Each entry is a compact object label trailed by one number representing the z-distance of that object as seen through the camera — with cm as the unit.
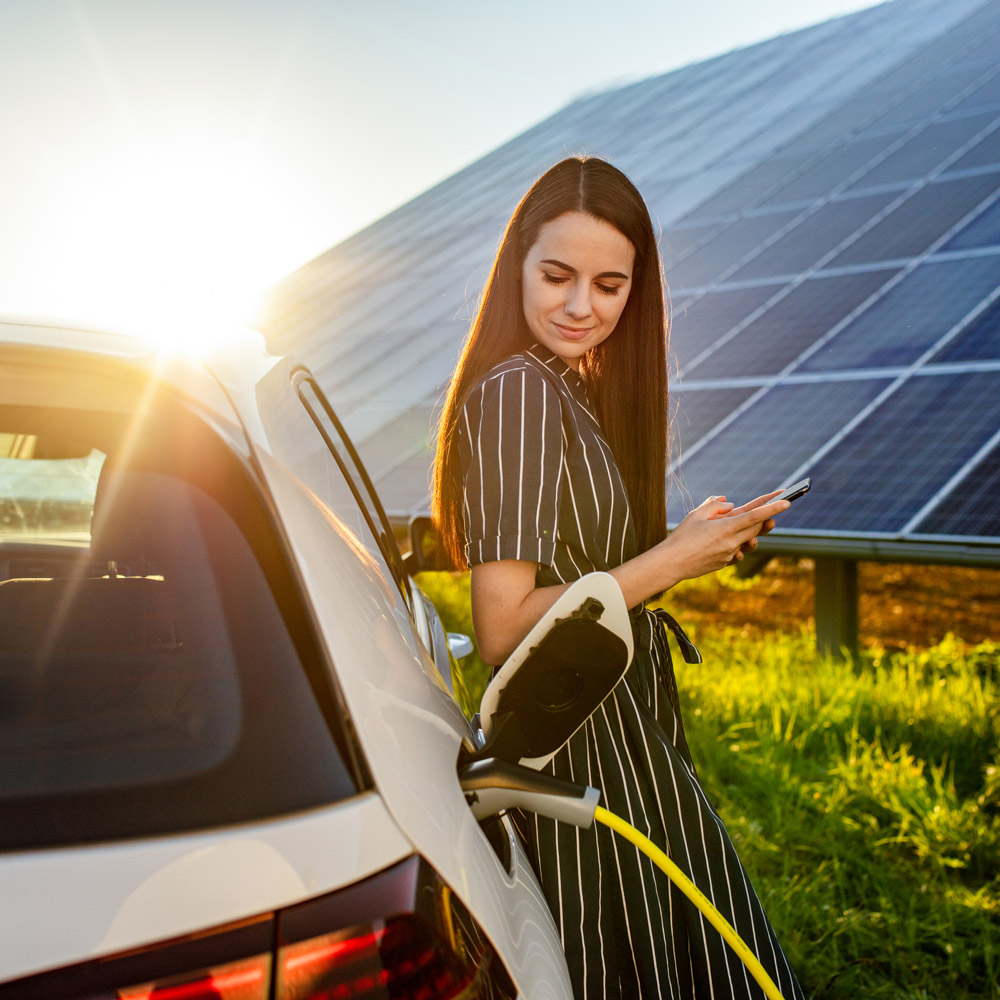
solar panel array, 450
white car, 78
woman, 150
